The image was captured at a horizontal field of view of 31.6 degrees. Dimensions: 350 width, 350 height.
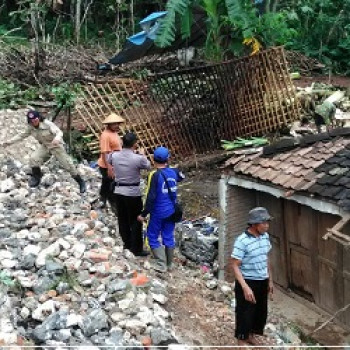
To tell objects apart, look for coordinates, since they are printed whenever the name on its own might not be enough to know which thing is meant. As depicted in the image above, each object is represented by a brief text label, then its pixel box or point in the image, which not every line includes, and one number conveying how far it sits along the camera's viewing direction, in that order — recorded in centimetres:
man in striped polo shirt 493
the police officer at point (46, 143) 776
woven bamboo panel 1130
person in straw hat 696
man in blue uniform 606
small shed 653
